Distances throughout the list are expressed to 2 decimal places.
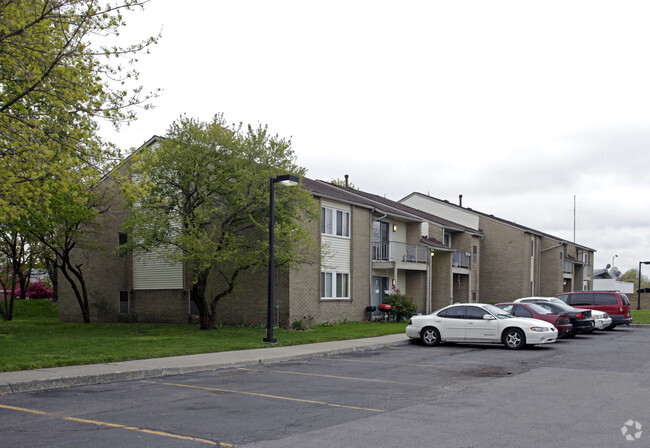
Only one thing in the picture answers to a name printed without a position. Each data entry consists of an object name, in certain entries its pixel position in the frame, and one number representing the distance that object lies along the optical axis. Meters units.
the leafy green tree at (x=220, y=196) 22.67
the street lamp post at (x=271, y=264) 18.43
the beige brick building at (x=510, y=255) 44.62
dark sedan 23.37
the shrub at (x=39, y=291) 54.44
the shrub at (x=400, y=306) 30.92
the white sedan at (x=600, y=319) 26.08
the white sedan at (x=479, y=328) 18.78
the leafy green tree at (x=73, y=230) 26.50
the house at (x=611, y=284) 75.25
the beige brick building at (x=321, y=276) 27.31
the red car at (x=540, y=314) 21.77
